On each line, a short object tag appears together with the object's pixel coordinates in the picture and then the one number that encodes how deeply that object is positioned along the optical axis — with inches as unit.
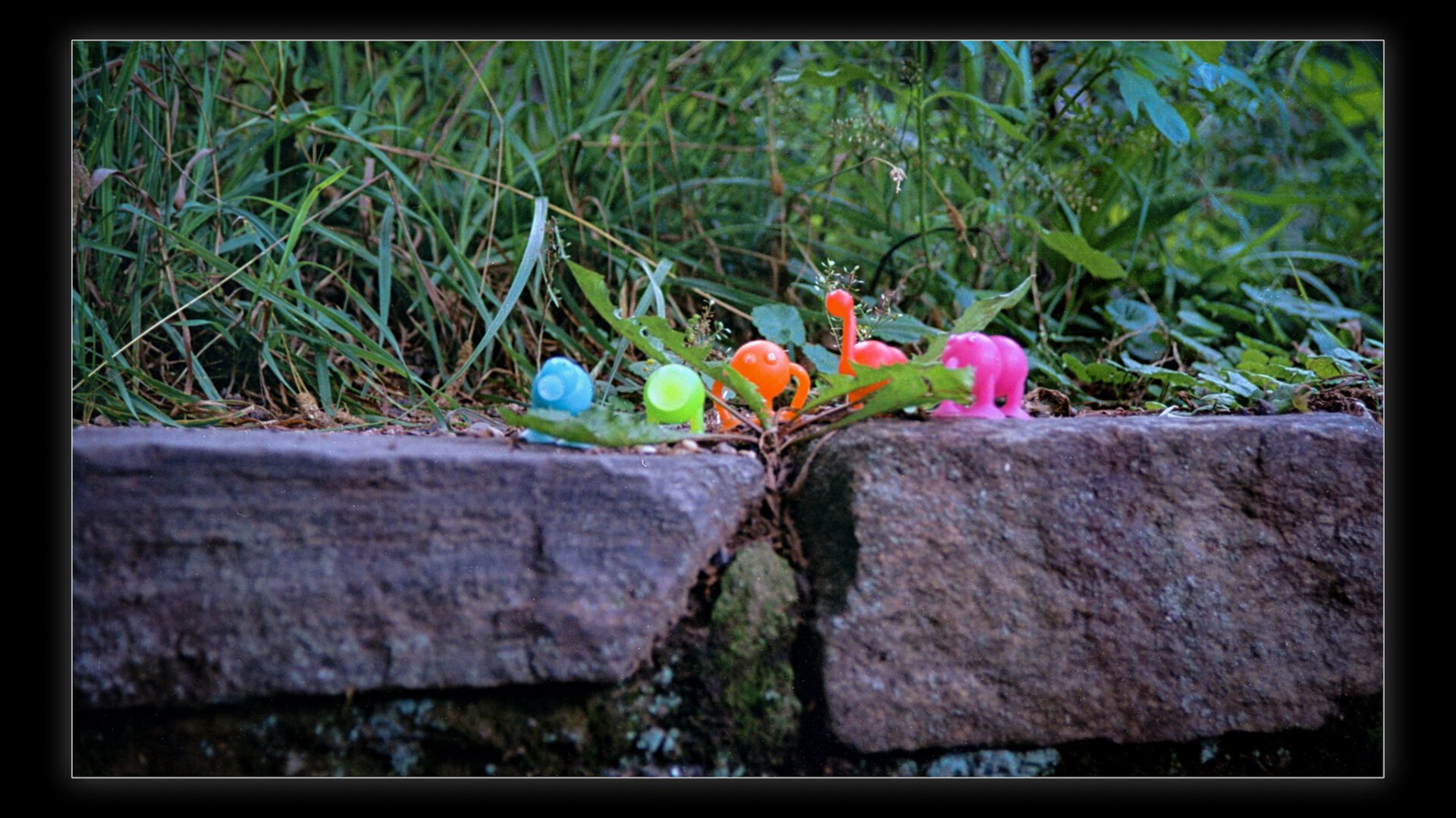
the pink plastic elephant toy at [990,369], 41.3
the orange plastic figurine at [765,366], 42.4
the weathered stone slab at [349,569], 35.2
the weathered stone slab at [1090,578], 37.9
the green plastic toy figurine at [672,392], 40.3
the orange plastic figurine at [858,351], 43.2
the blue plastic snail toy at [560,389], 40.0
